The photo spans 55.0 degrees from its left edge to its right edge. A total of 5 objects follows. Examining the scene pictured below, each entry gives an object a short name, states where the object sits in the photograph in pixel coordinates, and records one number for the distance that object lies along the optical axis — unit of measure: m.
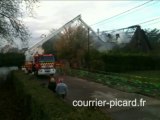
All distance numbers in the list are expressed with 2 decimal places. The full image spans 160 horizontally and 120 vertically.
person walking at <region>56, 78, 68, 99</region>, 7.79
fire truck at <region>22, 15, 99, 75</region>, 16.01
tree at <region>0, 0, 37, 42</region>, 12.24
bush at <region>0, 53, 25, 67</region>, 27.55
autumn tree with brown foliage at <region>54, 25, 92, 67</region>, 21.52
